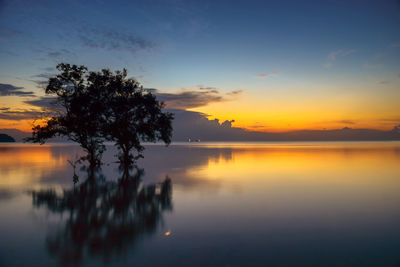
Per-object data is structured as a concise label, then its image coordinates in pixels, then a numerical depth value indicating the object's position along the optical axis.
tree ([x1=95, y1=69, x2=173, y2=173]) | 41.91
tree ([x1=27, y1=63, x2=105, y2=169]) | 37.47
